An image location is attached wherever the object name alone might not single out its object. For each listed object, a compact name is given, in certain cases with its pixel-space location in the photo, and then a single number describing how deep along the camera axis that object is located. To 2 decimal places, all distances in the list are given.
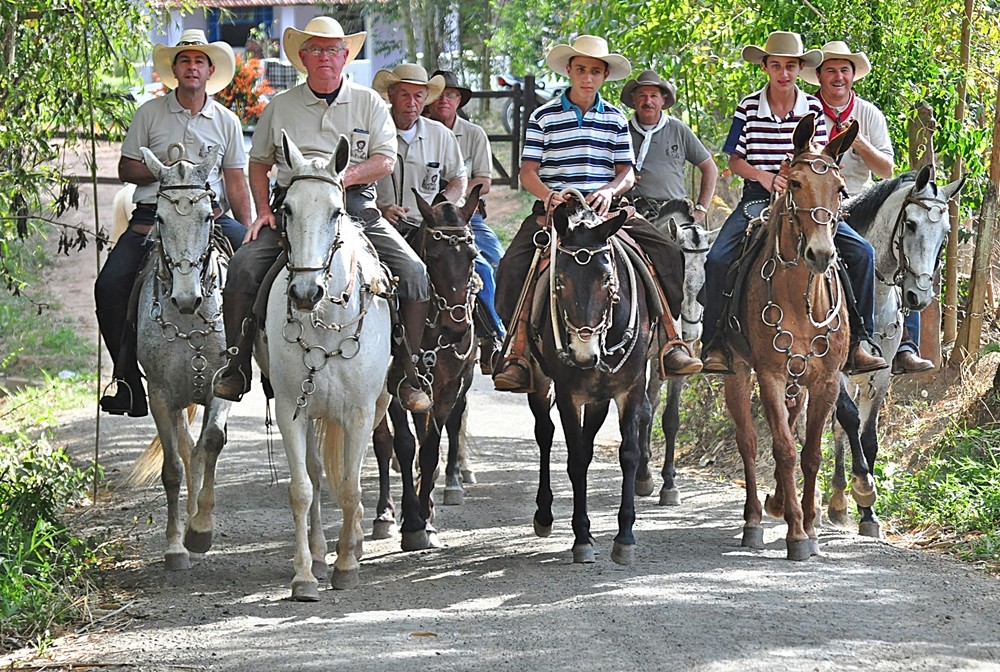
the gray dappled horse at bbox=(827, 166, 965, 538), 20.27
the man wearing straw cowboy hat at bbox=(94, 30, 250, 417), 18.86
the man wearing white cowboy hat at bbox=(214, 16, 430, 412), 17.53
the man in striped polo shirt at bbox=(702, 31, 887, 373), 19.20
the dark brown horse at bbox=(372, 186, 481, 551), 19.17
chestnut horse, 17.41
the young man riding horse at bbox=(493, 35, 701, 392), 18.97
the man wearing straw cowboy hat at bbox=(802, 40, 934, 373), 20.91
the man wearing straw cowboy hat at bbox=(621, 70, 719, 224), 24.50
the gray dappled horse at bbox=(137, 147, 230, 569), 17.72
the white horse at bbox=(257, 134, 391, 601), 15.39
